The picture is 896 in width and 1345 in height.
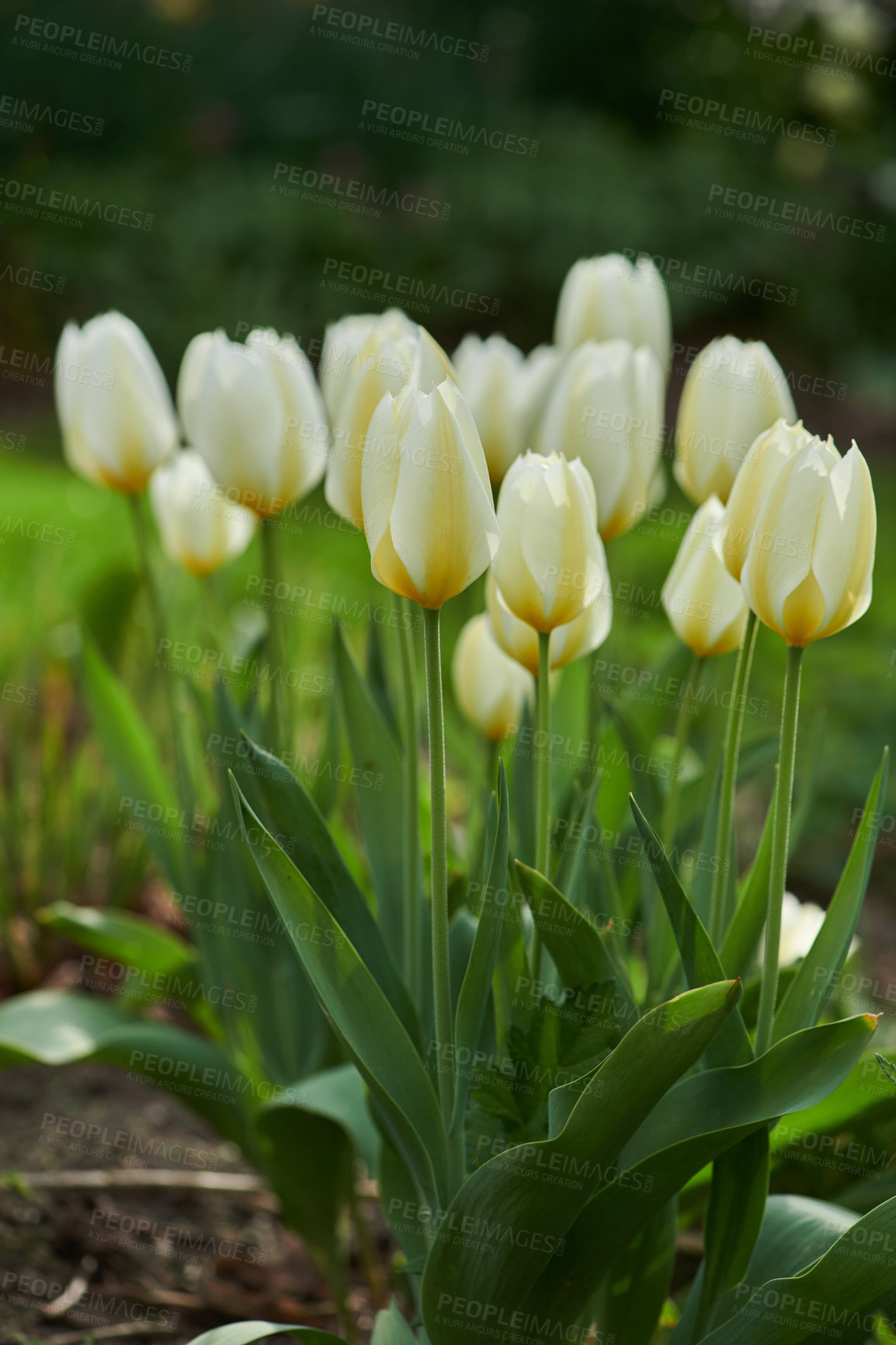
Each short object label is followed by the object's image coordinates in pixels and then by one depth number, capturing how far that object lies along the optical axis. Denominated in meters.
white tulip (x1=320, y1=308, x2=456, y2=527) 1.24
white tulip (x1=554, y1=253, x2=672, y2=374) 1.39
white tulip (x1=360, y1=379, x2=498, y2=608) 1.20
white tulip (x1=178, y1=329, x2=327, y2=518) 1.34
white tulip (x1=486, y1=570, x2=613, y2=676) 1.27
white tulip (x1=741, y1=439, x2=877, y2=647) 1.20
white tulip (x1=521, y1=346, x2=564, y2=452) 1.38
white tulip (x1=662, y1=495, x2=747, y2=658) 1.29
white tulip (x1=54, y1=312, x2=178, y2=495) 1.40
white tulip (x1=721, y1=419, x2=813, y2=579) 1.22
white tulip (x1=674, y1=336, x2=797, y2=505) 1.32
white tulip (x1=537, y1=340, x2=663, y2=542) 1.31
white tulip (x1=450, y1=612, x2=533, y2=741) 1.37
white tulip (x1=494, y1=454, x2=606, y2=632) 1.23
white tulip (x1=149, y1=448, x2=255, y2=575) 1.45
